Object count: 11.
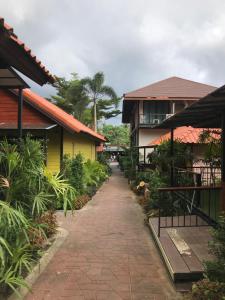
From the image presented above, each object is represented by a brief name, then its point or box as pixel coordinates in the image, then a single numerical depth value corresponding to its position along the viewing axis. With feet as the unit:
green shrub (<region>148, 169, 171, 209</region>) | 23.00
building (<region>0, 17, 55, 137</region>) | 7.60
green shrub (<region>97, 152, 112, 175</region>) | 65.41
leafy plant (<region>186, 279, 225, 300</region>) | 9.04
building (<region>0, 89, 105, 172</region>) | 27.90
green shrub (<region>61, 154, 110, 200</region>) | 28.50
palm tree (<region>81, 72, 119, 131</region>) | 78.54
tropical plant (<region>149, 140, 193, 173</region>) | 26.57
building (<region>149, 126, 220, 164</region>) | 33.29
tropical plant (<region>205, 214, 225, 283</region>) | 9.39
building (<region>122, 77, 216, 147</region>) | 64.74
